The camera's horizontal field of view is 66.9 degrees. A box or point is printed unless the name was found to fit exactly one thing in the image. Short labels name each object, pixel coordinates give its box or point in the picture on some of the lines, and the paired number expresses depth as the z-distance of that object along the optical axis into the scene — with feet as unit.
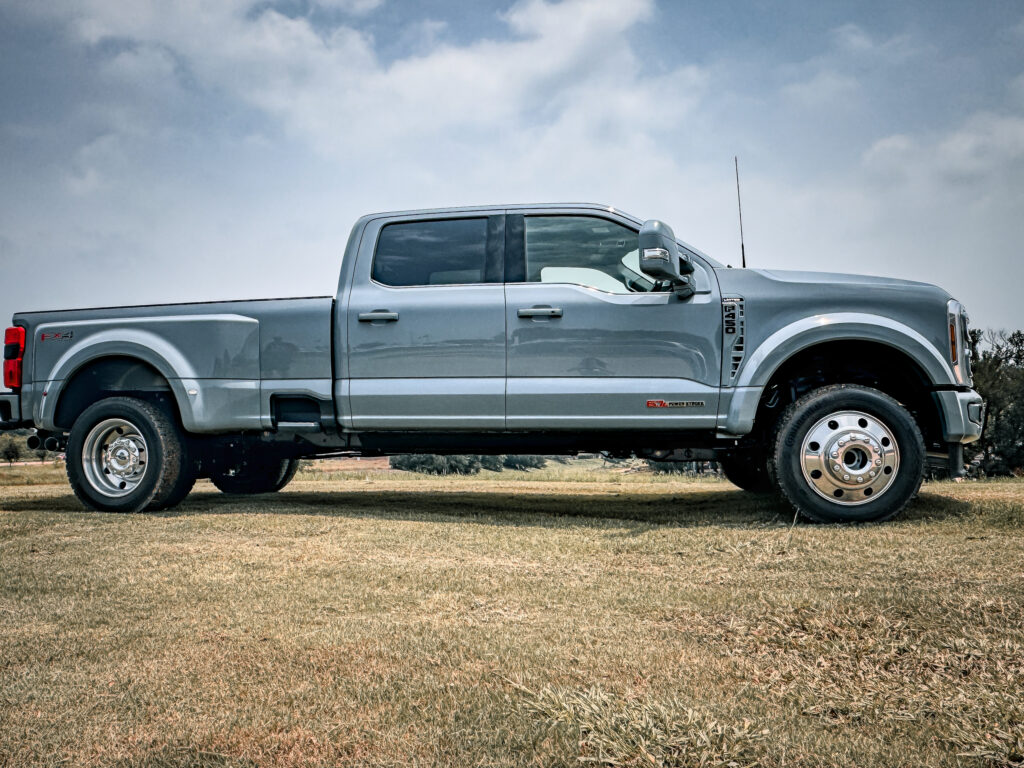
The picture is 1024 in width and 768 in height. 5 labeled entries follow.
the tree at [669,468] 76.08
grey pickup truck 16.44
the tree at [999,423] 104.53
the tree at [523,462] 95.01
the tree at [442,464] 76.28
